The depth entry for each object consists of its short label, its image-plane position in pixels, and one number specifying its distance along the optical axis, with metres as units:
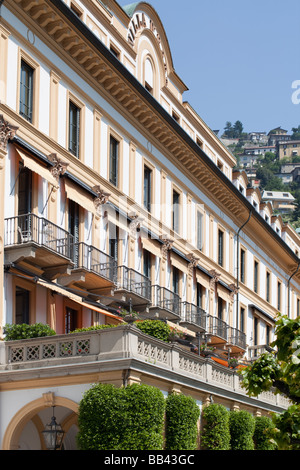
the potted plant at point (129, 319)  25.14
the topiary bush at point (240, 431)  31.41
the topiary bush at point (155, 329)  28.45
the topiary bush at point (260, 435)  33.72
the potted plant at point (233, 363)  34.59
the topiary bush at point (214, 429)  29.16
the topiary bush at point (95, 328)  25.91
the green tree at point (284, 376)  18.39
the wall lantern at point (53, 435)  24.62
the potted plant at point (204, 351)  31.30
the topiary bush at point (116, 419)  23.27
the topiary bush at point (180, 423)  26.35
